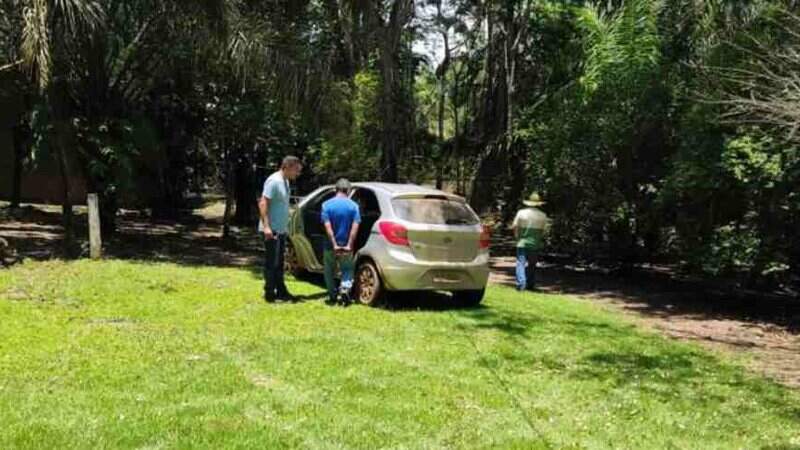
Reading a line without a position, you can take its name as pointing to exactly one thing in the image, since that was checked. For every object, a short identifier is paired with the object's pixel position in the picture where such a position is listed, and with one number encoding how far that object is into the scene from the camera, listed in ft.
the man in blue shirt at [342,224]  32.30
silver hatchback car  31.78
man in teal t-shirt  32.65
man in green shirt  43.52
